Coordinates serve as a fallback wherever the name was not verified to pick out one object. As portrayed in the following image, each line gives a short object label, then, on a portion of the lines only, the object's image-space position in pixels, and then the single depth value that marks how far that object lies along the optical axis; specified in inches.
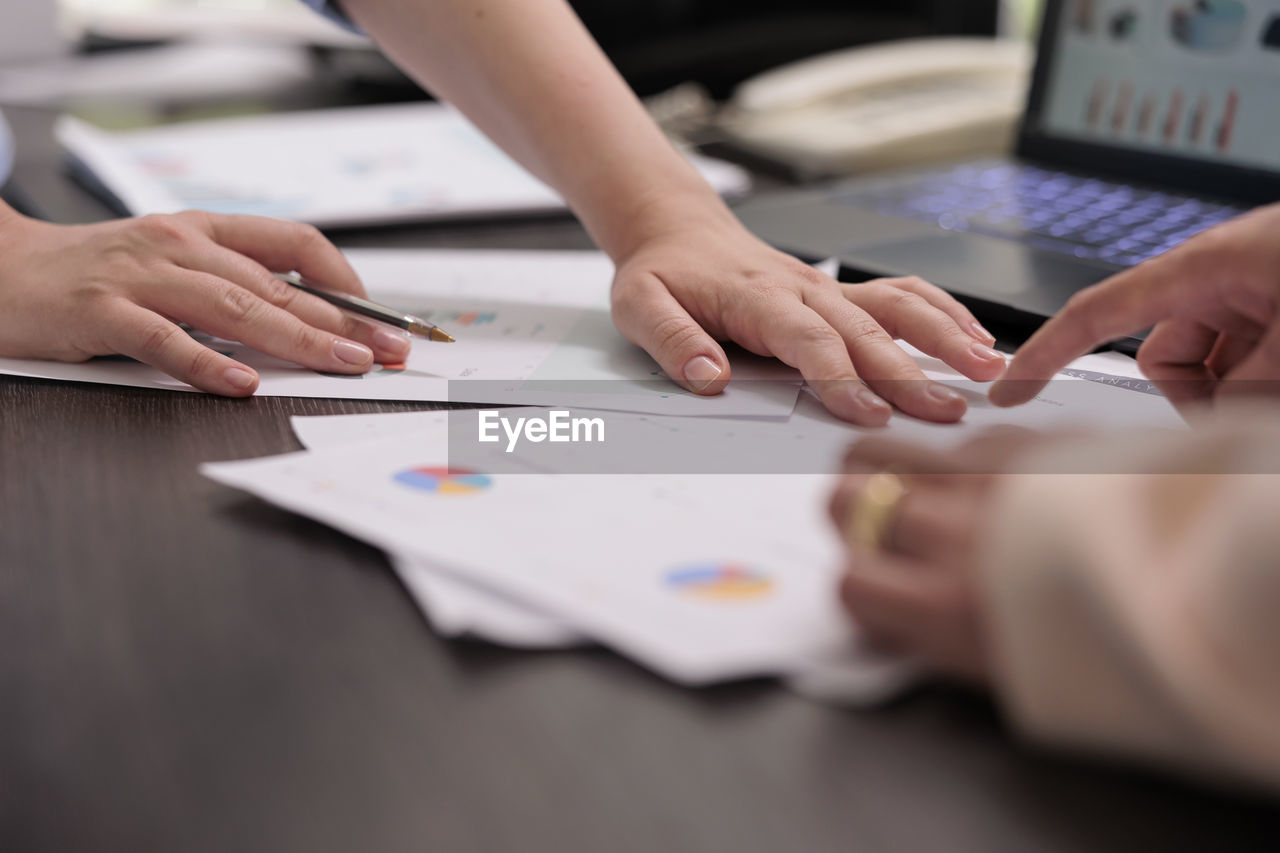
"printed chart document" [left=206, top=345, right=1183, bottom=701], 34.0
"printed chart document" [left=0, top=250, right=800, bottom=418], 40.4
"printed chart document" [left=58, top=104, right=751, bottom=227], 50.6
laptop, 46.2
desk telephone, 59.2
